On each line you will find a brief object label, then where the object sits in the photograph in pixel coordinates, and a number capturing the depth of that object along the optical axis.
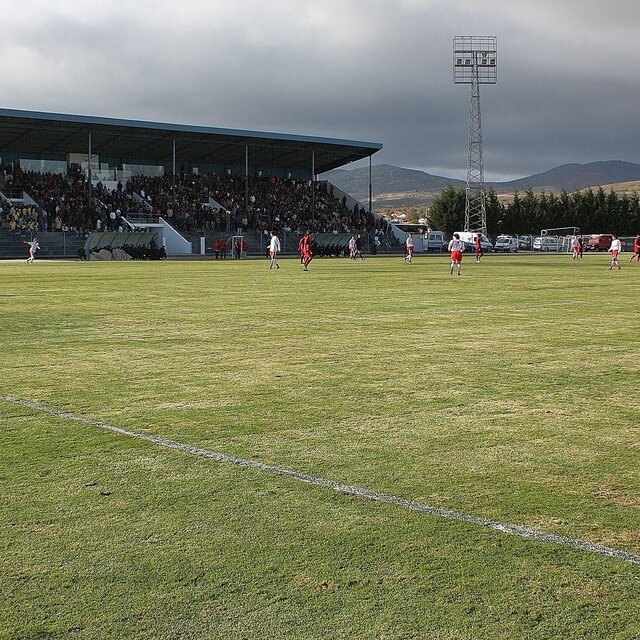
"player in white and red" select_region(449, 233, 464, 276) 34.28
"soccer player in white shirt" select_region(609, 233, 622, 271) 44.44
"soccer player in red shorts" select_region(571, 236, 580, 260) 61.01
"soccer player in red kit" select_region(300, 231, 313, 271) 38.58
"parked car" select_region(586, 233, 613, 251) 92.00
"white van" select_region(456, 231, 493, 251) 80.18
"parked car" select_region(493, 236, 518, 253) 83.53
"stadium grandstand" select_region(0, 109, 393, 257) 61.75
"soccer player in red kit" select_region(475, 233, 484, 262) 49.20
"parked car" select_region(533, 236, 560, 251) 89.69
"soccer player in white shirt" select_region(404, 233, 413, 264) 48.66
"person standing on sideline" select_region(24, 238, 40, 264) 47.25
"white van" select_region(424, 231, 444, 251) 82.38
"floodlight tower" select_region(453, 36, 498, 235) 83.81
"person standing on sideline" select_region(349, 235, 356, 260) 55.42
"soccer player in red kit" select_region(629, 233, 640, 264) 51.69
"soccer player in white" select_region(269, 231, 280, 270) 39.72
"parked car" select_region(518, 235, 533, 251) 92.23
